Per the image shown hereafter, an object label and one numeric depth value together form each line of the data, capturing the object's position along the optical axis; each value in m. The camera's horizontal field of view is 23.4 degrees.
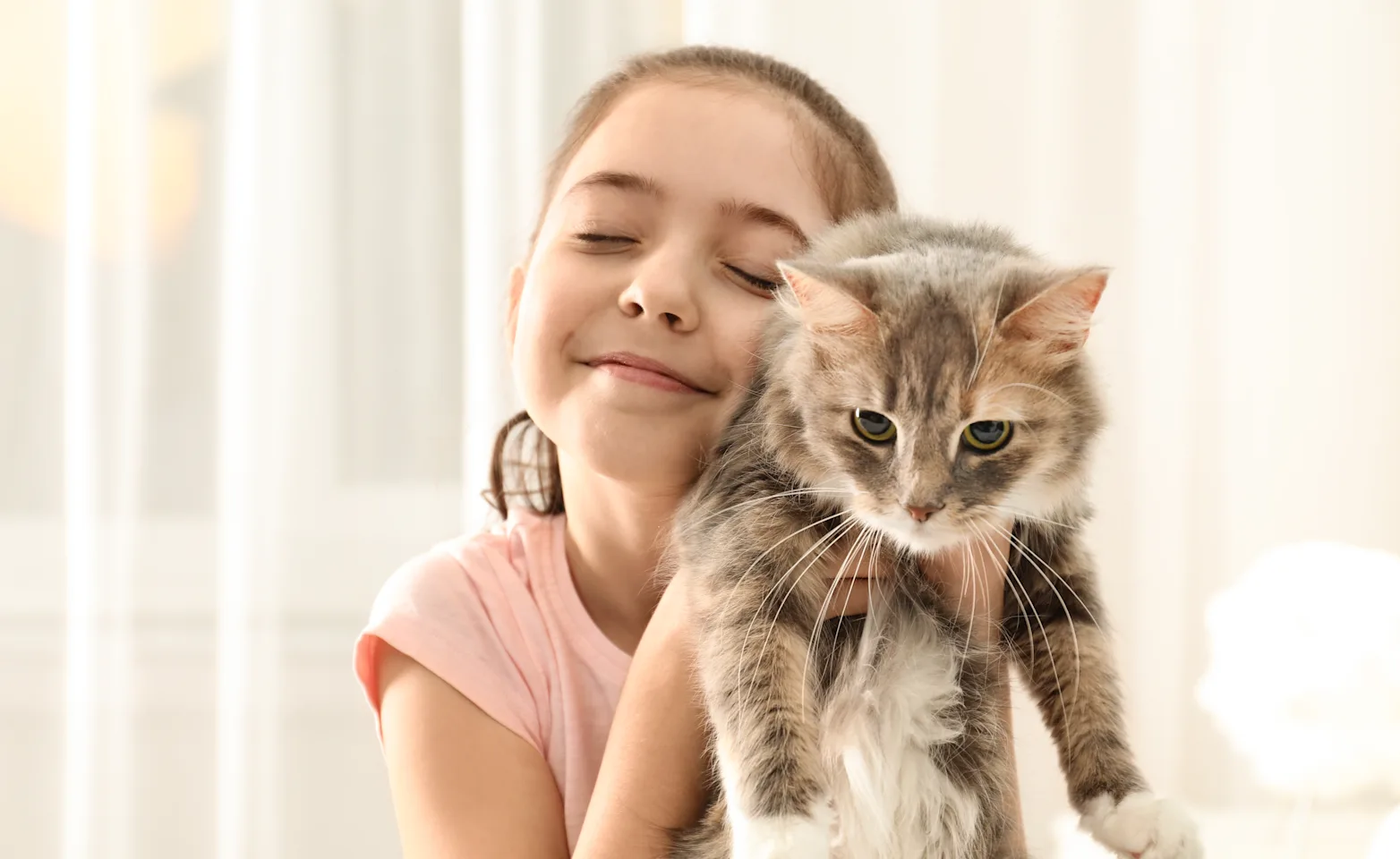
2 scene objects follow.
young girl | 1.23
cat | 1.16
